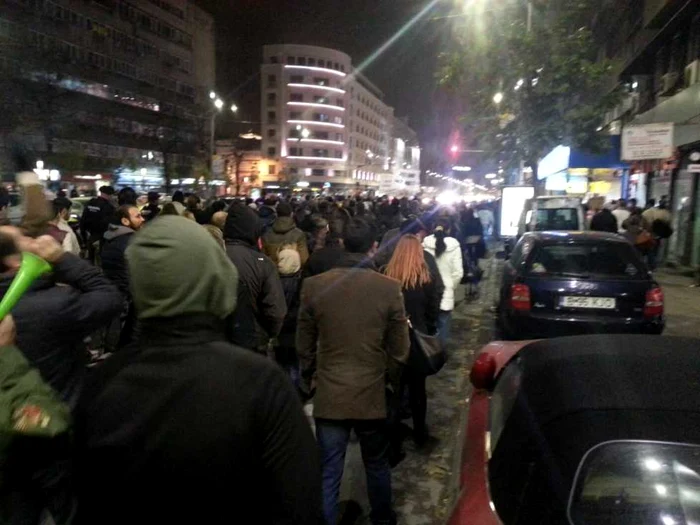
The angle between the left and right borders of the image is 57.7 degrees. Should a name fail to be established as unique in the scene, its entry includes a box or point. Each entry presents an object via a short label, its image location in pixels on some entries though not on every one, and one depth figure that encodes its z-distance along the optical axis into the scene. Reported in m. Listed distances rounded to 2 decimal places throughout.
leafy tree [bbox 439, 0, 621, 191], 21.09
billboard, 24.16
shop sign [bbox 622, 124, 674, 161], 13.95
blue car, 7.22
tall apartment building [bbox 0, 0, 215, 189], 54.56
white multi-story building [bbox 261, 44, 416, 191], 119.69
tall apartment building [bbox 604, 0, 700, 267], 16.19
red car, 2.02
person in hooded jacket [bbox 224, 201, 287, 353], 4.72
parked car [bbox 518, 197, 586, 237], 16.22
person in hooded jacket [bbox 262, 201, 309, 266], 6.89
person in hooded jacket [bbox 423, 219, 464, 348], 7.08
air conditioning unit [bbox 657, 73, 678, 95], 18.64
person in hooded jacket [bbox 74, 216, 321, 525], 1.57
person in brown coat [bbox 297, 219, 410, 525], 3.49
